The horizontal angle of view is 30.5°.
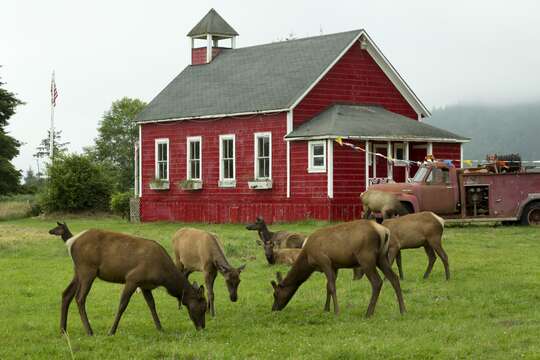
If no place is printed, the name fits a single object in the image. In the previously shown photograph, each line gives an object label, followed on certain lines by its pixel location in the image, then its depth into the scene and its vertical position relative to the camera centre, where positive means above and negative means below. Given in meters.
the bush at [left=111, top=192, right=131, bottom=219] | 46.25 +0.45
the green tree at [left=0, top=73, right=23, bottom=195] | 53.88 +3.48
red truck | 28.95 +0.52
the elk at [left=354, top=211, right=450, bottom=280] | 17.88 -0.40
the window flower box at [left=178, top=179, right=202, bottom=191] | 39.84 +1.07
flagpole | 61.04 +6.40
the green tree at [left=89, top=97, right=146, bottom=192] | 83.25 +6.45
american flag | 61.47 +7.41
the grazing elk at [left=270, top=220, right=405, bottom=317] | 13.99 -0.66
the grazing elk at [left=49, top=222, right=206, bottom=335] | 12.92 -0.77
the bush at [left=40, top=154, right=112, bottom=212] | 47.50 +1.20
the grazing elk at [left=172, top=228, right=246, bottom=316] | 14.85 -0.73
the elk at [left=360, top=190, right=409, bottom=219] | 28.19 +0.20
